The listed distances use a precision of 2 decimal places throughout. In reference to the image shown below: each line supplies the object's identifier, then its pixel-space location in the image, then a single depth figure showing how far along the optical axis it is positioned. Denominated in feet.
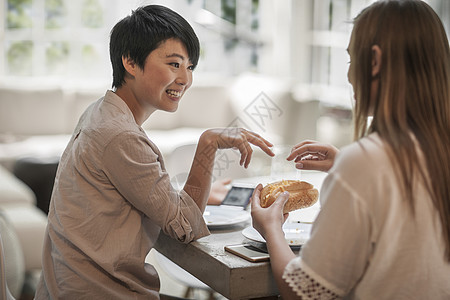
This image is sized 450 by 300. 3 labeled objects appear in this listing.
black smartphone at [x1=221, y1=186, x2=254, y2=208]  6.31
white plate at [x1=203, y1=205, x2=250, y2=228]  5.53
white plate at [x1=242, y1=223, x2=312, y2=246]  4.88
